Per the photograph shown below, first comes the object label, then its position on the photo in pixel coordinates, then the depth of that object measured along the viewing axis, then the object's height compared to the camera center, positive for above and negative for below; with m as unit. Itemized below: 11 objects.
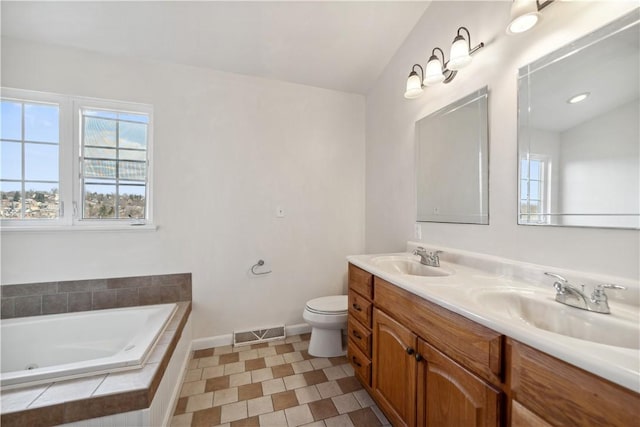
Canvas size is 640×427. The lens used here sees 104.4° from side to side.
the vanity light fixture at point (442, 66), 1.37 +0.91
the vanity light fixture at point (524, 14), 1.03 +0.85
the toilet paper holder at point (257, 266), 2.30 -0.49
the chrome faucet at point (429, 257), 1.50 -0.26
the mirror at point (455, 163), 1.39 +0.34
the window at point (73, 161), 1.79 +0.39
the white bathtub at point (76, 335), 1.59 -0.84
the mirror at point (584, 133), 0.85 +0.33
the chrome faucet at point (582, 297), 0.81 -0.28
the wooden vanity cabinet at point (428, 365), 0.81 -0.61
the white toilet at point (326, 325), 1.96 -0.89
